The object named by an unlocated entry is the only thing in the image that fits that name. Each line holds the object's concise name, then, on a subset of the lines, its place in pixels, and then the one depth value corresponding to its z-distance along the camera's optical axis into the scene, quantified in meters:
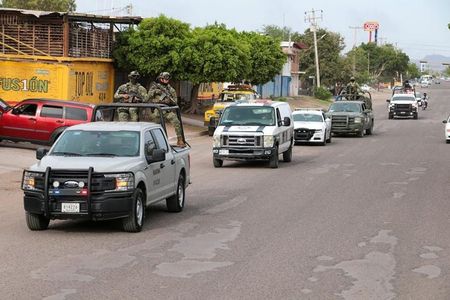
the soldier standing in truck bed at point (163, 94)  18.66
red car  26.94
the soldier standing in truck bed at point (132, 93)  18.75
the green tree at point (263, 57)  56.44
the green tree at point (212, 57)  42.78
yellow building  37.72
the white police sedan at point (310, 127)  33.94
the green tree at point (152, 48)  41.41
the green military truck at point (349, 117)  40.16
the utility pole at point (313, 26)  87.03
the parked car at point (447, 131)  36.44
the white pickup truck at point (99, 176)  11.68
